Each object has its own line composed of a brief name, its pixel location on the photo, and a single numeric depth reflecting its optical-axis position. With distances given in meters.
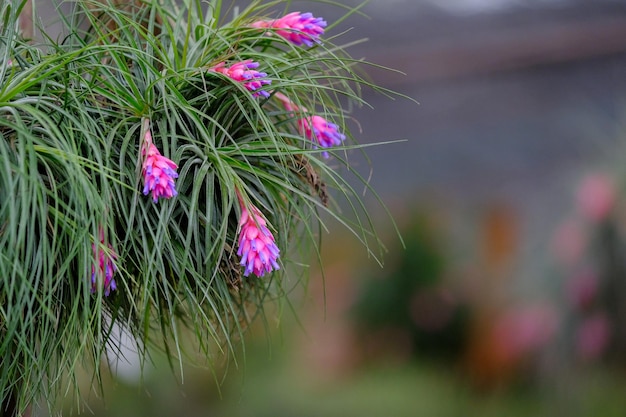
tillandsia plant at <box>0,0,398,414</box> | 1.42
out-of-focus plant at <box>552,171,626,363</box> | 4.32
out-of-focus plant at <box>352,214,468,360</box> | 5.27
